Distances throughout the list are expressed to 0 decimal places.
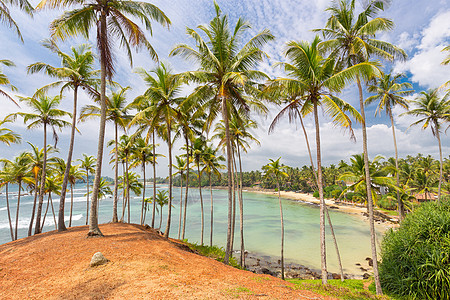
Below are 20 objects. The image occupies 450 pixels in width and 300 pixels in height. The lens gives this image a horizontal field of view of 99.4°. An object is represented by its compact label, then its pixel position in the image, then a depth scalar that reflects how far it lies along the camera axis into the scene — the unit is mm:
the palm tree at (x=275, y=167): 18750
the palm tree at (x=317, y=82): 8391
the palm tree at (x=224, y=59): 10133
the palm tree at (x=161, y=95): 13312
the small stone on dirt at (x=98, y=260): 5795
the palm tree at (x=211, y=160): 20953
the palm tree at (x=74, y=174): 23078
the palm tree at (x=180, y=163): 23562
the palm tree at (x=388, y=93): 16011
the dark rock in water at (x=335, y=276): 16461
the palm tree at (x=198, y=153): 20422
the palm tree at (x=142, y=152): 20981
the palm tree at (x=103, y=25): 8969
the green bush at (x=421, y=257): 8164
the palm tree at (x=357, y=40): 9297
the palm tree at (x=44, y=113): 14197
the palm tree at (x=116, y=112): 15953
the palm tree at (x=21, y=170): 17806
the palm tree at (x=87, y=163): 24422
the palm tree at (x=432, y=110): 16312
